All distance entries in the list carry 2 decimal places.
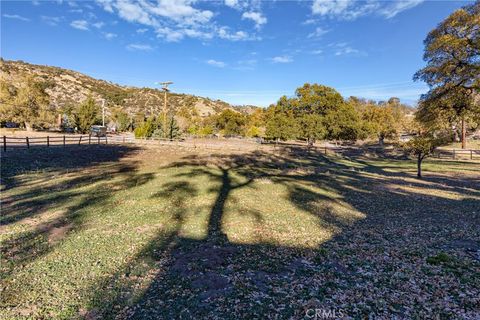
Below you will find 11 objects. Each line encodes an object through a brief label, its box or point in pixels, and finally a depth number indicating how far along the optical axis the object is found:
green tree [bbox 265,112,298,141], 59.98
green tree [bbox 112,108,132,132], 85.00
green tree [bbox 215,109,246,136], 87.55
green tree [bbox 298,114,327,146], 57.59
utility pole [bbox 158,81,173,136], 51.19
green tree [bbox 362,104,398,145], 67.12
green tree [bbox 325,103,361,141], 57.59
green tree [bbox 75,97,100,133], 57.00
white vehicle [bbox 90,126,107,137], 56.05
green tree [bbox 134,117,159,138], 59.06
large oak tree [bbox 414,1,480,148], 24.03
